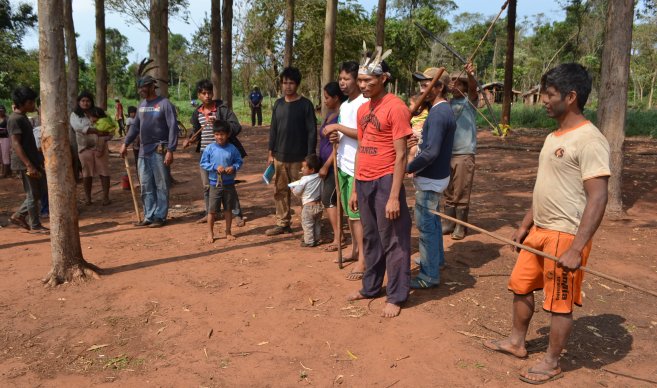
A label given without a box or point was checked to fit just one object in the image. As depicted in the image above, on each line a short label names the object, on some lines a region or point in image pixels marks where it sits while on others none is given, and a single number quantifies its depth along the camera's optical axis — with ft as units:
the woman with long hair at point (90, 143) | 26.18
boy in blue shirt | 20.15
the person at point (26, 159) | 21.11
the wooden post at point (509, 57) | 55.57
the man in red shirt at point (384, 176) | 12.67
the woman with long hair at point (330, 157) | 17.70
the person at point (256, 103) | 69.15
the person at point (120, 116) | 70.18
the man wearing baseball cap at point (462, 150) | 19.40
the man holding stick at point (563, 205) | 9.21
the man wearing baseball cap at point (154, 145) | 22.15
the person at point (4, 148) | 34.60
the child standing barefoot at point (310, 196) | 19.33
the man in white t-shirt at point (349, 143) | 15.42
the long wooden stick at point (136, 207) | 23.17
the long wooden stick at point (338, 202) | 16.28
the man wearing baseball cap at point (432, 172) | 13.97
